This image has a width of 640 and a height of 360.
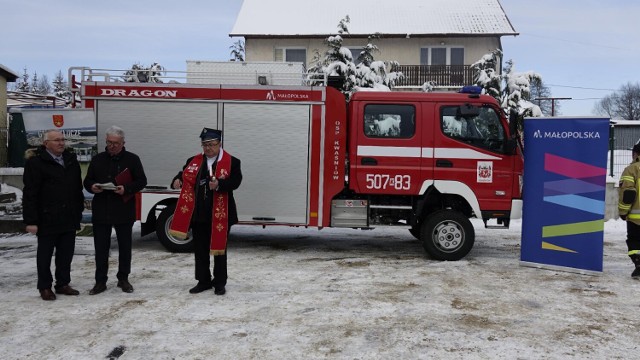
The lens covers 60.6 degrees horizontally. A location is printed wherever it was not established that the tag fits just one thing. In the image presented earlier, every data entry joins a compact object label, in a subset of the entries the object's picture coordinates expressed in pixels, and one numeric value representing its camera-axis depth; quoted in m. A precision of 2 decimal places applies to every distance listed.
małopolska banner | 7.33
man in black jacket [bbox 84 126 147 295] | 6.04
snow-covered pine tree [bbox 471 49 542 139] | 13.88
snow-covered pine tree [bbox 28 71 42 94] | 91.56
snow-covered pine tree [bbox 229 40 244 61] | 19.75
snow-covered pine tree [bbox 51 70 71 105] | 48.36
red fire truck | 8.09
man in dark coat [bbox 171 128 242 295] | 5.97
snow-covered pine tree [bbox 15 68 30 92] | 59.26
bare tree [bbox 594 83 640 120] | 79.69
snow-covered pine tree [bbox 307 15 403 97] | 14.55
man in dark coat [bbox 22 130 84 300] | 5.67
